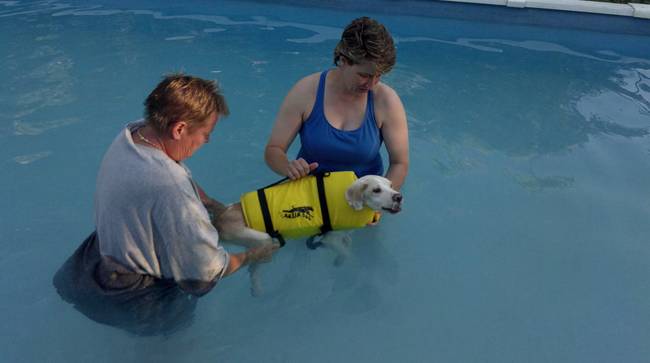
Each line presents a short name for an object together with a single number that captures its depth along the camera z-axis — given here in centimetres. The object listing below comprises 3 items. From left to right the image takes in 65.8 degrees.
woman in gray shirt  185
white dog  290
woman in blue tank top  310
